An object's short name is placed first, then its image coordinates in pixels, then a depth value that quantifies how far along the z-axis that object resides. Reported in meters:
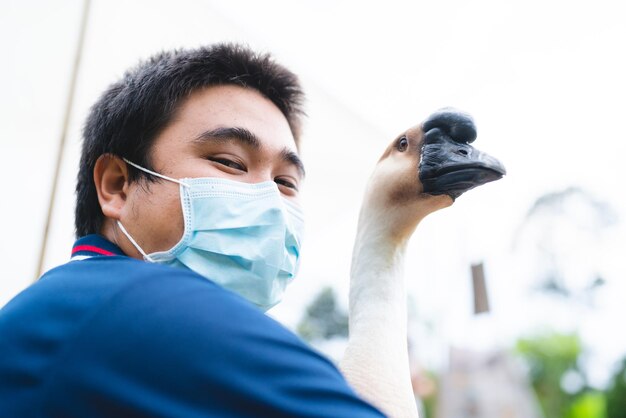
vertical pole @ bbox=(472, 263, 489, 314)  3.75
